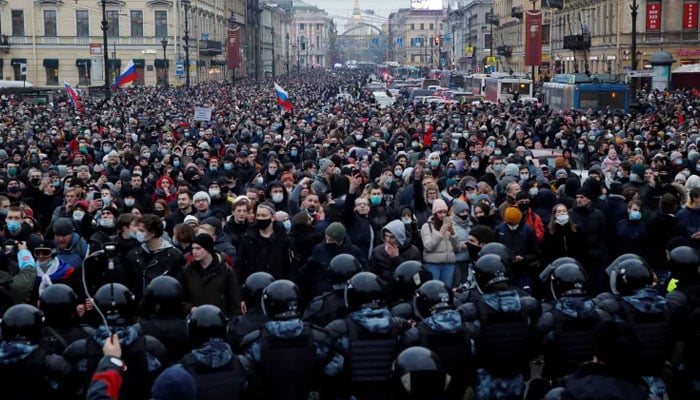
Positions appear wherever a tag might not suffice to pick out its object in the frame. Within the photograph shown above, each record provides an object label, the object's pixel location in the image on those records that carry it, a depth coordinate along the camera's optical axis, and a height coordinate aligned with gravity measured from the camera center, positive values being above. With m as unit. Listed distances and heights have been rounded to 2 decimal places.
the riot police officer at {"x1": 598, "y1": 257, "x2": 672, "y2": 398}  6.36 -1.42
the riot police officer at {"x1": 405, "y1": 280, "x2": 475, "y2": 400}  6.02 -1.44
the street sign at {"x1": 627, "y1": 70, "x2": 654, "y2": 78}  48.27 +0.01
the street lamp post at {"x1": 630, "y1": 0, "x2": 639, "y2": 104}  43.34 +0.73
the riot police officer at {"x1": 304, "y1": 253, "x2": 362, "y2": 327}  6.79 -1.41
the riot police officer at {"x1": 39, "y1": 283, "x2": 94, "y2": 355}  6.07 -1.35
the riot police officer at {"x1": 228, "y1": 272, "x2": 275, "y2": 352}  6.65 -1.47
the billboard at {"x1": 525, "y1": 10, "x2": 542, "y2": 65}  56.56 +1.99
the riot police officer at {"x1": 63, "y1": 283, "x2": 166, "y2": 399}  5.54 -1.42
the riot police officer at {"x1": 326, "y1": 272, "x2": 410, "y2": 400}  5.91 -1.49
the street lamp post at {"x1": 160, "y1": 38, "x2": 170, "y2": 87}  70.38 +0.99
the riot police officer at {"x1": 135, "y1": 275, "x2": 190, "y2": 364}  6.17 -1.36
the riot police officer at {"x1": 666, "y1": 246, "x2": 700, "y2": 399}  6.41 -1.48
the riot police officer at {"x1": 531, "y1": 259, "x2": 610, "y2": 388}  6.36 -1.50
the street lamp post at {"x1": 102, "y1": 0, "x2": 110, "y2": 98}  44.96 +0.55
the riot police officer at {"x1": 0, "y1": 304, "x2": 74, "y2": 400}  5.50 -1.45
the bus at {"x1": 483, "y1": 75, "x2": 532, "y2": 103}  53.65 -0.61
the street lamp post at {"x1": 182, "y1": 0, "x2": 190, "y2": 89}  67.08 +5.01
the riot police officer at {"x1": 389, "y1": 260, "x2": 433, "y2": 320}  7.35 -1.40
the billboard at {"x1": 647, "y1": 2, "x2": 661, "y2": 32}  62.44 +3.38
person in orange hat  9.52 -1.56
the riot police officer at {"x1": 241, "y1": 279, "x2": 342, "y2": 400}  5.79 -1.50
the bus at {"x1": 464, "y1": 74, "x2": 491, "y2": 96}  59.80 -0.44
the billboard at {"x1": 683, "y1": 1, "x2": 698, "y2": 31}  61.41 +3.31
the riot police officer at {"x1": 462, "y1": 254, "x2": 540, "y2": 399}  6.29 -1.53
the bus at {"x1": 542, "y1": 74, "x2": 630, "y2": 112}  40.78 -0.71
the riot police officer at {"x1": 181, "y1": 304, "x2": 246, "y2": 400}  5.36 -1.42
